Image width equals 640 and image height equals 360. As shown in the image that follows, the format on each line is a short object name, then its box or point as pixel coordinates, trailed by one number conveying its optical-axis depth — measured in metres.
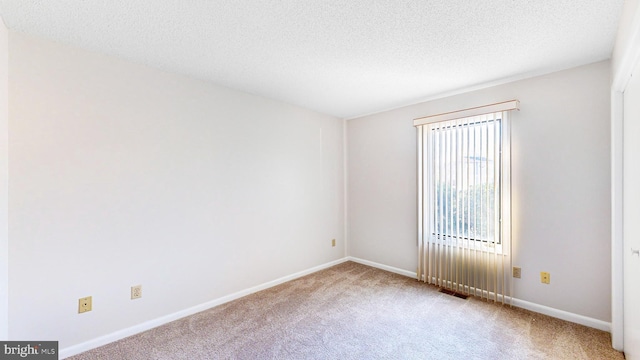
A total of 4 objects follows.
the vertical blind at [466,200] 2.79
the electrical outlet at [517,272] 2.73
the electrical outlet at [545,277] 2.57
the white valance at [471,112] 2.69
